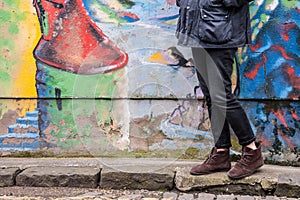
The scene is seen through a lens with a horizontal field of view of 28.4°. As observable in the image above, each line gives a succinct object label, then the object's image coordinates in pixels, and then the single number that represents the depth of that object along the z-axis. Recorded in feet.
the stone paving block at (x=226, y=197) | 12.91
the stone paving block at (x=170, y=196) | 13.12
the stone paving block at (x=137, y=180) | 13.58
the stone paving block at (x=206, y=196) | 12.93
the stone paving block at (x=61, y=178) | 13.83
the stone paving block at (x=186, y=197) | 13.04
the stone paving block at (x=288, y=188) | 12.85
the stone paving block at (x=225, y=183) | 12.99
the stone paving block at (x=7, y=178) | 14.06
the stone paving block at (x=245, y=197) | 12.90
